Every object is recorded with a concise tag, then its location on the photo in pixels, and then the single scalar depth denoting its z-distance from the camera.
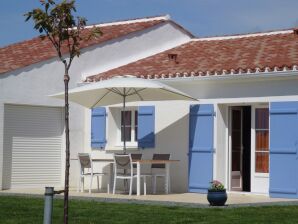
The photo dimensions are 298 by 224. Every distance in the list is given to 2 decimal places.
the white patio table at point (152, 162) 16.25
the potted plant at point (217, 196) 13.62
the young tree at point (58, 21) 8.00
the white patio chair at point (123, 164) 16.50
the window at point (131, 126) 19.14
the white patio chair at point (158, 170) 17.09
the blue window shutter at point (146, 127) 18.17
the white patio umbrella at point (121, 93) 16.05
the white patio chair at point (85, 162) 17.17
